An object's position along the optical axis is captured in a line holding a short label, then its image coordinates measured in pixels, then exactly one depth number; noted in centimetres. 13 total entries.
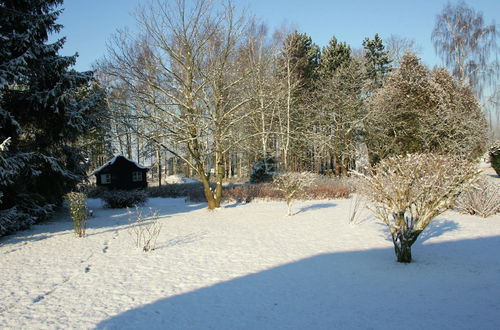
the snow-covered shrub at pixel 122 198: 1455
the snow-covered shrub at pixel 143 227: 688
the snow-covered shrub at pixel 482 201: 920
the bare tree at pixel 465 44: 2094
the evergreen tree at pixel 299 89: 2183
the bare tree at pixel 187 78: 1165
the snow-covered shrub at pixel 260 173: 2108
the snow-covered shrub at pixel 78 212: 809
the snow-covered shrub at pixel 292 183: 1087
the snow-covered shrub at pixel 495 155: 1933
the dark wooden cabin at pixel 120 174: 2205
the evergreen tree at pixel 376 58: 2645
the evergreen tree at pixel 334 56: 2538
